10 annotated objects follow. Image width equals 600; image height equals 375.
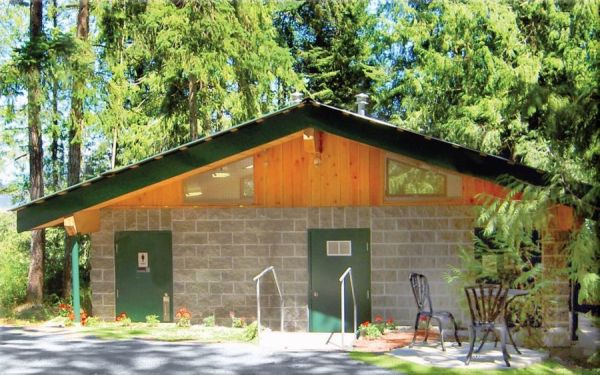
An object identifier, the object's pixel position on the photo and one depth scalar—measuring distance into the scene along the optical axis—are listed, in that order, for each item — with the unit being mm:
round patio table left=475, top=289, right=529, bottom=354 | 8512
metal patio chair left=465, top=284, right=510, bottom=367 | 8008
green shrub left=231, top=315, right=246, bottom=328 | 11180
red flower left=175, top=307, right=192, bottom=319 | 11188
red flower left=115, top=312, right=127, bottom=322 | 11505
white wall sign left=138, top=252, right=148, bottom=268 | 11617
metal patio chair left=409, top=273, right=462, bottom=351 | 8953
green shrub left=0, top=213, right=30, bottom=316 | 14728
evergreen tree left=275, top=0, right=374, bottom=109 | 25438
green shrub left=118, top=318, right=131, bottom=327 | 11361
